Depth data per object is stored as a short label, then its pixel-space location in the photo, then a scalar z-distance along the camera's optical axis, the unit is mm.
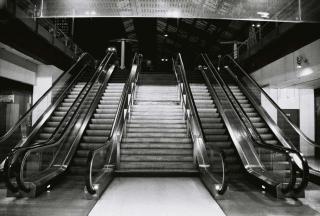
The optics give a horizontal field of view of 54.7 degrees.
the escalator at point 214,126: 7155
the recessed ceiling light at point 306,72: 7891
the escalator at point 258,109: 7122
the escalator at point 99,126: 7293
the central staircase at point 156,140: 7676
